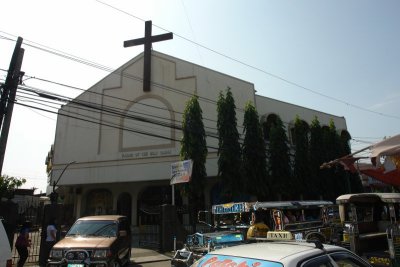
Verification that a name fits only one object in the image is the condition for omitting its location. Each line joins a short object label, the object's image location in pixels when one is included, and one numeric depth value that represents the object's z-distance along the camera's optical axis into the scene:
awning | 6.98
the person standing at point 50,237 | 13.25
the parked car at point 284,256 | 3.51
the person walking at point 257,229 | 9.57
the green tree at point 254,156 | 20.56
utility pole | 12.20
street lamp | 25.32
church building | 24.58
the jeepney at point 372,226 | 8.21
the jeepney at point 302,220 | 10.62
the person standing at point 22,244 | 12.24
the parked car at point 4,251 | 5.97
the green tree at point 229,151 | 19.64
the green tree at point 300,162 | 23.34
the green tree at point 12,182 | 39.34
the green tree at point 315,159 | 23.84
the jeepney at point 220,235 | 8.47
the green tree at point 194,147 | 19.48
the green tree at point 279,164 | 22.20
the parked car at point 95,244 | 9.02
